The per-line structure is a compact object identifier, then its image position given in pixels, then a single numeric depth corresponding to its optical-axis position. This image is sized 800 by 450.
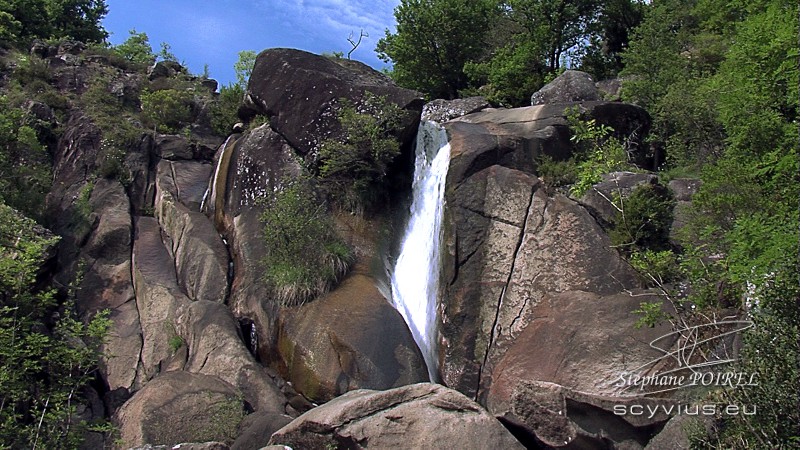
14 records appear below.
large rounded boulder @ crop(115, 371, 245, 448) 13.41
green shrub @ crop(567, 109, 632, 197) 16.98
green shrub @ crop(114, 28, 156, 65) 34.41
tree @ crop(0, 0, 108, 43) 32.46
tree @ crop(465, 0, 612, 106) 29.53
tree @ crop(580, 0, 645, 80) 32.94
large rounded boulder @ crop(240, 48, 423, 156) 20.30
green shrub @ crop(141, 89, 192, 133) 26.35
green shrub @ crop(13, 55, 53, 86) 27.44
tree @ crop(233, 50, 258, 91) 41.41
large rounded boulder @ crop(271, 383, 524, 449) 10.59
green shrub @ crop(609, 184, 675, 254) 15.30
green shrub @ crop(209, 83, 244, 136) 26.55
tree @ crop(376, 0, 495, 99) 32.84
